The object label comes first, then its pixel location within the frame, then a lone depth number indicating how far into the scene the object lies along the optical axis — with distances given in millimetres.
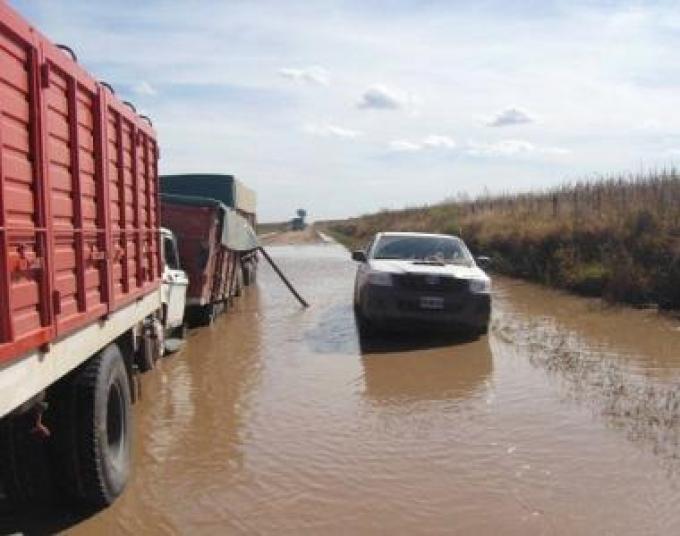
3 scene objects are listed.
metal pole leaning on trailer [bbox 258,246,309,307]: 17177
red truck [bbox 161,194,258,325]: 13086
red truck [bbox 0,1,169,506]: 3844
